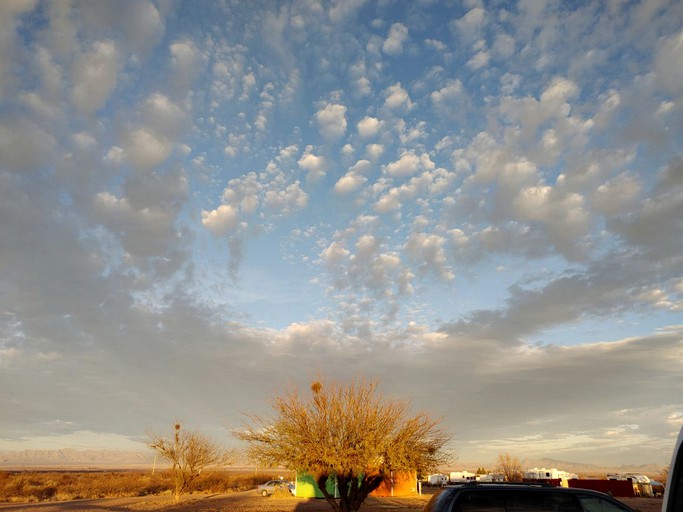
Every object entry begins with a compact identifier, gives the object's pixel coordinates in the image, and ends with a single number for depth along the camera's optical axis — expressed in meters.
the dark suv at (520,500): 7.69
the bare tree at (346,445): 21.66
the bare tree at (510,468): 84.07
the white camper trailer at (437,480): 78.19
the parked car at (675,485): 3.21
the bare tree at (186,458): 42.69
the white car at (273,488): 53.72
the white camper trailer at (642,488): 61.22
